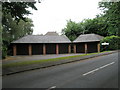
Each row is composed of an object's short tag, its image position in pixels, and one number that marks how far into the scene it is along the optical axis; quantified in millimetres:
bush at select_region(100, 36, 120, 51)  23158
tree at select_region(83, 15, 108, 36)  33994
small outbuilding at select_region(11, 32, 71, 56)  25425
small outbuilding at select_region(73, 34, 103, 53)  26246
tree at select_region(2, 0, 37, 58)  9810
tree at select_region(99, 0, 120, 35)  10436
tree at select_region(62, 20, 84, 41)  36772
